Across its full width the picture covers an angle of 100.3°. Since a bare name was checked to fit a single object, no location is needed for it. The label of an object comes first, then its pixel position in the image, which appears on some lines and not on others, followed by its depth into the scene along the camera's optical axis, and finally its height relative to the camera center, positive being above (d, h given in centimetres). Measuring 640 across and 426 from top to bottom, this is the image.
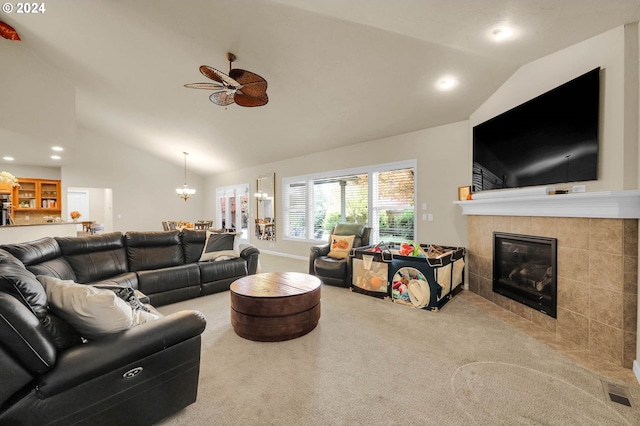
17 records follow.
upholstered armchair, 427 -81
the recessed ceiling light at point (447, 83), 339 +166
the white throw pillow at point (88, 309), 138 -52
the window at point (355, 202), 505 +21
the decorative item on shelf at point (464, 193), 406 +29
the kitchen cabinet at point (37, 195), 767 +44
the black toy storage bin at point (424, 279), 329 -88
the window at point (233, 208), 897 +10
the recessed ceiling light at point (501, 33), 250 +170
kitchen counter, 424 -37
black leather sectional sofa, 111 -76
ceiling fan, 285 +143
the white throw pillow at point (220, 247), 423 -58
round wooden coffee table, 253 -97
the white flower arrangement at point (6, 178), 480 +59
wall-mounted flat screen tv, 245 +79
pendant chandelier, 807 +57
